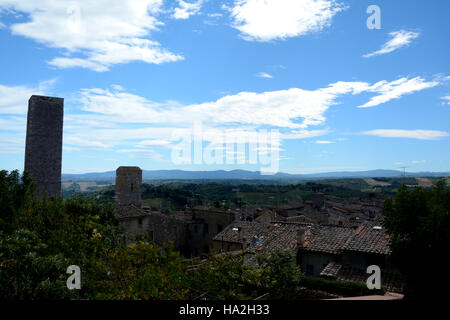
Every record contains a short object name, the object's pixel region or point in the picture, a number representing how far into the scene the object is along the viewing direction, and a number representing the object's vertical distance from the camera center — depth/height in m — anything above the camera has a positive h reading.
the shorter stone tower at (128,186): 30.19 -1.56
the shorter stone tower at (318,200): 66.69 -5.86
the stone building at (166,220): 28.43 -5.26
